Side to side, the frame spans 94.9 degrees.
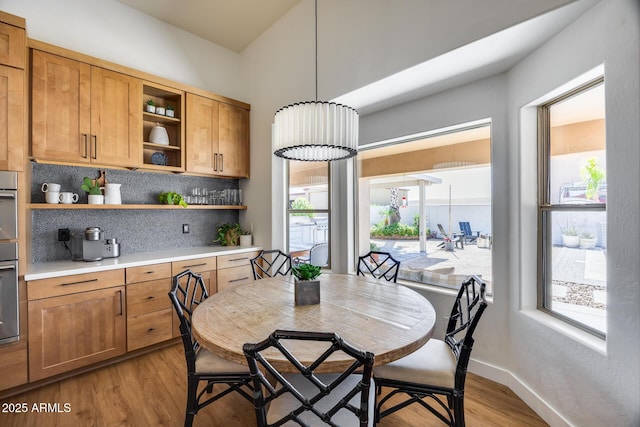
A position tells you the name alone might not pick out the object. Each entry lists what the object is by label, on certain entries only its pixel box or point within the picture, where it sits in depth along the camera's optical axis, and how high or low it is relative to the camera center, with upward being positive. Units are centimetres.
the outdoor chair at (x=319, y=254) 344 -49
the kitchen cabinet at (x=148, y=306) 262 -86
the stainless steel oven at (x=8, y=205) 204 +6
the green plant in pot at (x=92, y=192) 275 +21
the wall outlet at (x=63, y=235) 274 -20
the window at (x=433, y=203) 253 +9
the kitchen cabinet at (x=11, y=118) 206 +68
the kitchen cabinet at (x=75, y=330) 219 -93
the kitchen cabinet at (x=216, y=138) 331 +91
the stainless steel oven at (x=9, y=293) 202 -55
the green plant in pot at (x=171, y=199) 329 +16
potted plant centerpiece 179 -44
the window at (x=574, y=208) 172 +3
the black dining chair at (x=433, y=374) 149 -86
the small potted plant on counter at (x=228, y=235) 377 -28
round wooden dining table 124 -57
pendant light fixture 178 +53
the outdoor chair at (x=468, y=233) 258 -18
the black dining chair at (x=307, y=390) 94 -66
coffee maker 266 -30
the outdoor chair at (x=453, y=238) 267 -24
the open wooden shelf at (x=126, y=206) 246 +7
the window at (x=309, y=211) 344 +2
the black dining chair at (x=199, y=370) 158 -86
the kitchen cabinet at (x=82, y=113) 240 +90
